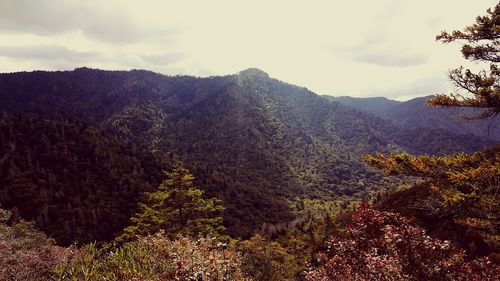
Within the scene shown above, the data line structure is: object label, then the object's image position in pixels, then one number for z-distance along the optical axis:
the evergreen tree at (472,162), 8.87
